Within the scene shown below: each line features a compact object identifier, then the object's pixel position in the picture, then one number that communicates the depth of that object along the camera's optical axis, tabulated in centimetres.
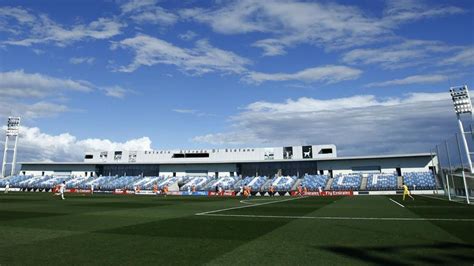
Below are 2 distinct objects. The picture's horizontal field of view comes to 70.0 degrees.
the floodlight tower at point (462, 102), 4281
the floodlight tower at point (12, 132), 8212
